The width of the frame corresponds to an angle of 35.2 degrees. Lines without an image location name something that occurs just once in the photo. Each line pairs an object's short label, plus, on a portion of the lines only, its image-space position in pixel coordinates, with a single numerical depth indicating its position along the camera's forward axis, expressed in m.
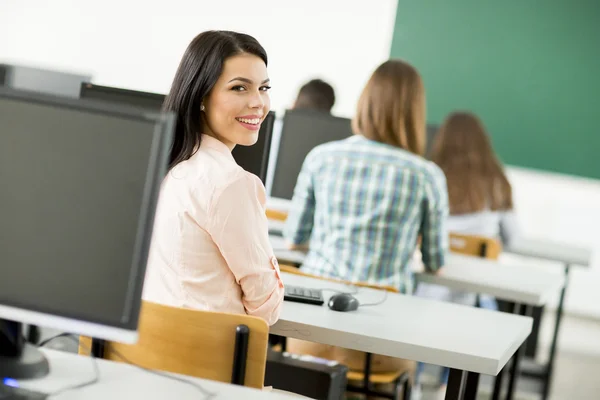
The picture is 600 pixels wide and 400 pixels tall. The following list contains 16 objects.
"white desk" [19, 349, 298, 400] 1.58
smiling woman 2.06
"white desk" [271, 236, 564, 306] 3.41
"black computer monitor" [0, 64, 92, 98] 3.63
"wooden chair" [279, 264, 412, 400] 2.96
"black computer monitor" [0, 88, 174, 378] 1.49
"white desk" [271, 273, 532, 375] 2.20
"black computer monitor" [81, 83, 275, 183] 2.78
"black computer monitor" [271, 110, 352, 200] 3.94
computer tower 2.55
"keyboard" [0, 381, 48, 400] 1.50
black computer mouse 2.48
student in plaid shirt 3.26
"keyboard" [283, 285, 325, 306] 2.53
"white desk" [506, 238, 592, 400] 4.60
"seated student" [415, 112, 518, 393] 4.49
